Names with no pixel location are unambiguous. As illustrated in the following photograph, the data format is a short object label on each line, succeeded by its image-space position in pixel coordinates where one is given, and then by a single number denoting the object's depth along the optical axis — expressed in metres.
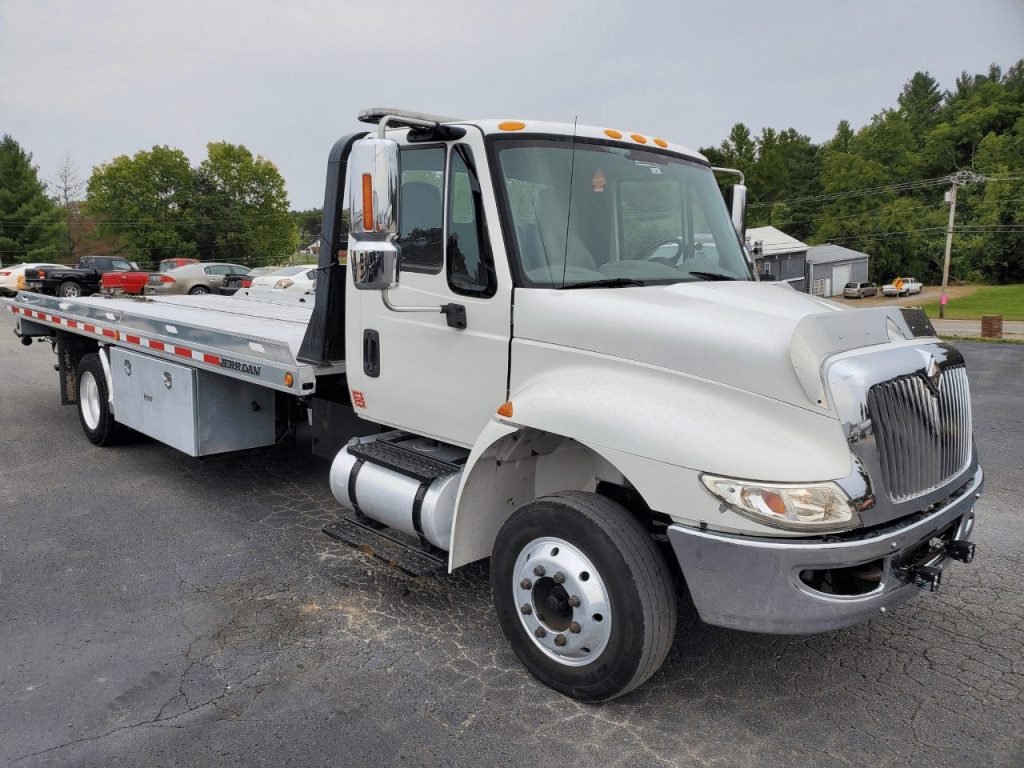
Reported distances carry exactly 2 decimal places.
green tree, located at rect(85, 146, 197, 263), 60.53
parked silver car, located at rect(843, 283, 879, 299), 61.75
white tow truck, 2.74
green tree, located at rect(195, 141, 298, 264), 62.69
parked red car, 22.45
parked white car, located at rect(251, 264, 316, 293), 19.50
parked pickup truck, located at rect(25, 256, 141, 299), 20.34
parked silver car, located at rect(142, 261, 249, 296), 26.77
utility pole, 41.29
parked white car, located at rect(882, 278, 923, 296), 60.72
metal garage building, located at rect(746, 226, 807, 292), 55.12
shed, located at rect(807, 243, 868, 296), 64.62
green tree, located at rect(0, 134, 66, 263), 51.91
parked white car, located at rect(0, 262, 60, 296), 30.19
